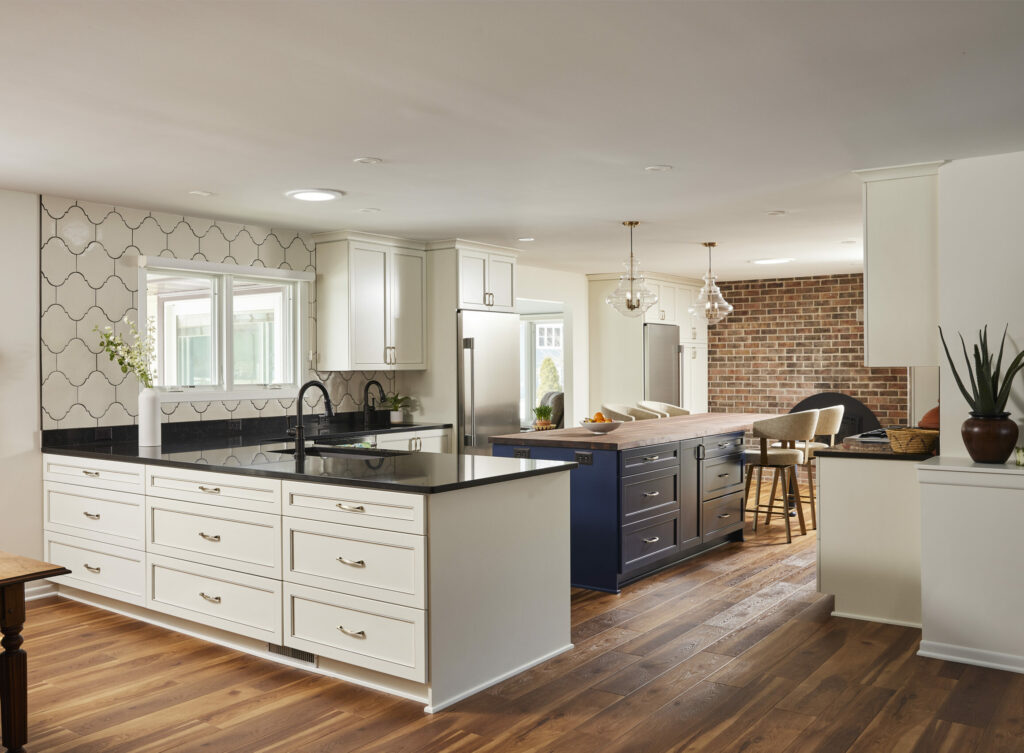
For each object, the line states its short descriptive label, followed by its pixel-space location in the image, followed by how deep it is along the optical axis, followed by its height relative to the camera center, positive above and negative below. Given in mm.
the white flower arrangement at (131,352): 4613 +80
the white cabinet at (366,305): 5875 +432
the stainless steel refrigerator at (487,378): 6363 -95
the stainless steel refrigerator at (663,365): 8641 +6
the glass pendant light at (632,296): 5523 +456
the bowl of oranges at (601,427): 5125 -372
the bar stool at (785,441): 5938 -553
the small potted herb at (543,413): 7816 -441
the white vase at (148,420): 4566 -287
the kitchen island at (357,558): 3033 -772
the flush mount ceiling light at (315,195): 4527 +927
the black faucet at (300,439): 3764 -332
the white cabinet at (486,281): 6398 +662
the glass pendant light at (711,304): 6543 +476
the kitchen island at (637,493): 4637 -742
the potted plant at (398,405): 6416 -301
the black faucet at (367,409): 6043 -310
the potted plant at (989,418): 3615 -227
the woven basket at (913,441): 4016 -361
